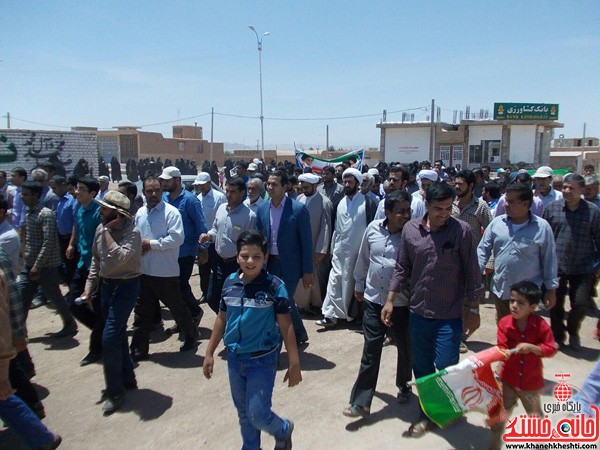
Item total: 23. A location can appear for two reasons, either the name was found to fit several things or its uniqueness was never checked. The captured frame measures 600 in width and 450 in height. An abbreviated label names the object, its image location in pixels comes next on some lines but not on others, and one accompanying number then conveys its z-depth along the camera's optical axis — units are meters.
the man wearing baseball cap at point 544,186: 6.78
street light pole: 31.88
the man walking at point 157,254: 4.68
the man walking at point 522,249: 3.89
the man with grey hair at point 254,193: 5.51
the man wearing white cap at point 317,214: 5.99
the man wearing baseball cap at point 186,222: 5.52
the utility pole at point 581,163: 38.90
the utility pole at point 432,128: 34.12
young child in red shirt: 3.06
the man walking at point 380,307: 3.64
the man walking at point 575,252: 4.84
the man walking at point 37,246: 5.27
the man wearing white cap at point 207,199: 7.10
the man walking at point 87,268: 4.92
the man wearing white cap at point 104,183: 9.03
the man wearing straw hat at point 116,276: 3.96
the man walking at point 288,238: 4.91
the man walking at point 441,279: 3.20
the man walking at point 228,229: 5.16
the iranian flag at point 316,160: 14.28
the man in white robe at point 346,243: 5.47
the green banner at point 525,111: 40.38
